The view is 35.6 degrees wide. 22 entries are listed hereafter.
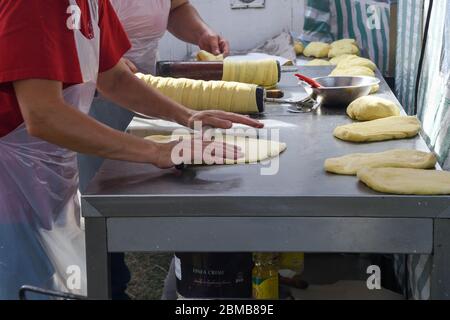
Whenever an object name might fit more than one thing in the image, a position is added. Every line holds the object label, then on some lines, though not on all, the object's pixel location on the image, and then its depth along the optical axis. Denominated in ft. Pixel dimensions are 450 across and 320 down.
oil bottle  6.93
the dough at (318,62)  13.12
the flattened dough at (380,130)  7.10
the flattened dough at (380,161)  6.06
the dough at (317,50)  14.85
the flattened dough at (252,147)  6.53
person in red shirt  5.51
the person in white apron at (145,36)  10.04
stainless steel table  5.43
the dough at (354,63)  10.97
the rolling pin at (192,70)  9.98
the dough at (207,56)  11.75
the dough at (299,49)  15.88
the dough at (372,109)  7.85
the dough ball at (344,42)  14.37
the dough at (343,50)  13.96
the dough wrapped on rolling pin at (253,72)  9.78
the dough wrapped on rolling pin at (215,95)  8.46
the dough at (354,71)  10.05
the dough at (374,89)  9.18
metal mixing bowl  8.59
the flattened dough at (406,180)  5.41
